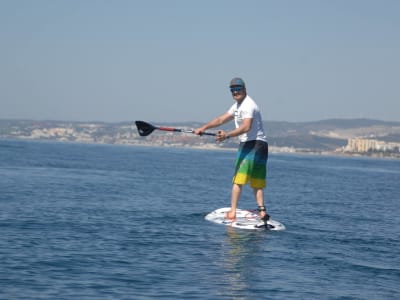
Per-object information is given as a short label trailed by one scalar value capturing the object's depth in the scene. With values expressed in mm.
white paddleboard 17516
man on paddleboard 17172
